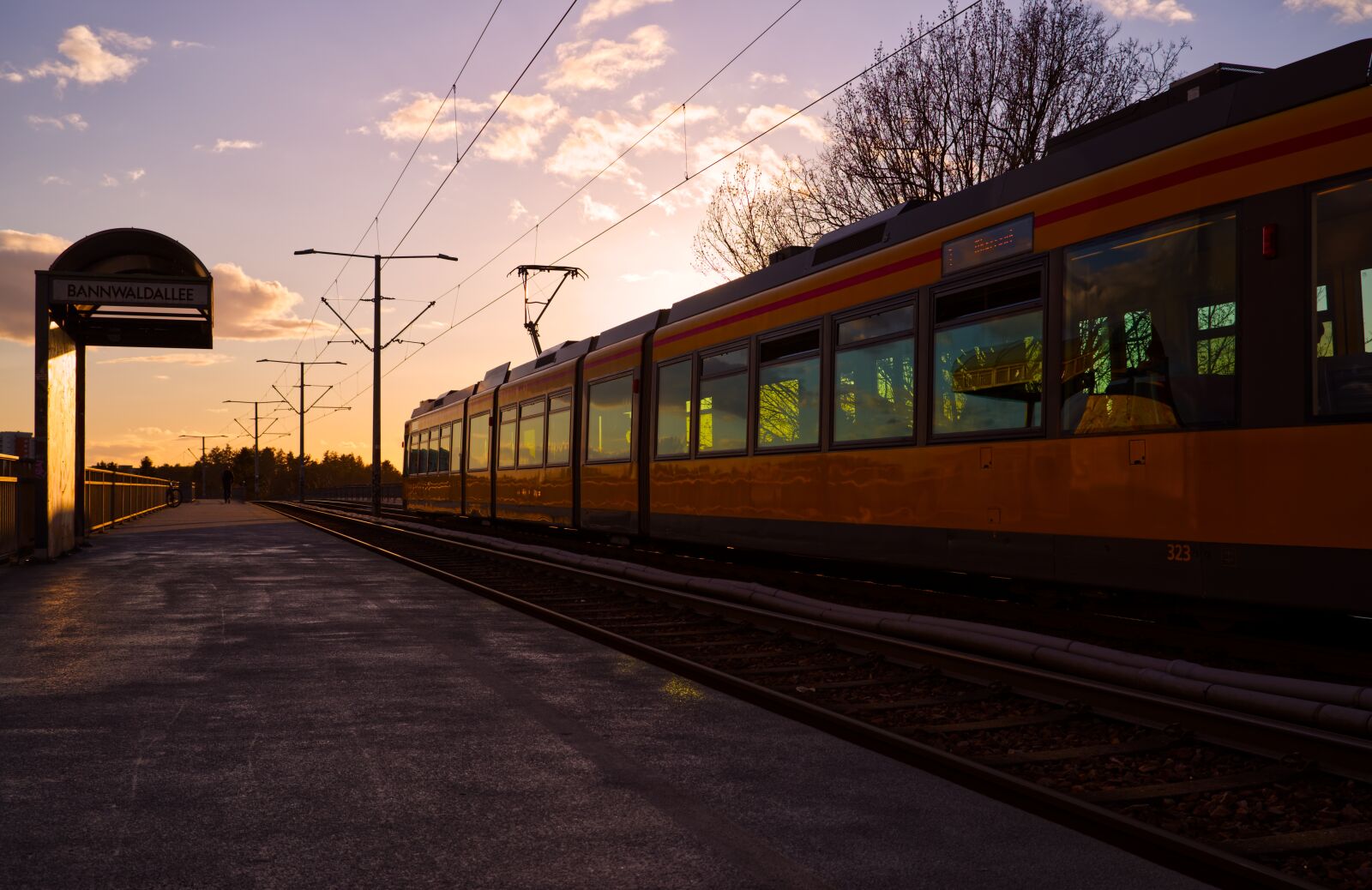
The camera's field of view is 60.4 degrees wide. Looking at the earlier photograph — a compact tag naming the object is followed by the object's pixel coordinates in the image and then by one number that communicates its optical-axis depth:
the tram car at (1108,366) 6.38
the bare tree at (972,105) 26.66
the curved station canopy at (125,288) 16.38
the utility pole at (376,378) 33.94
